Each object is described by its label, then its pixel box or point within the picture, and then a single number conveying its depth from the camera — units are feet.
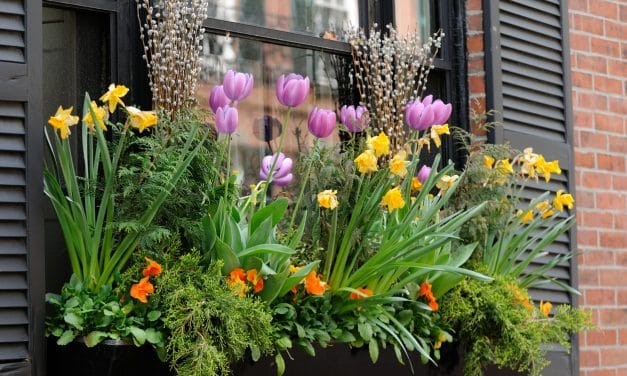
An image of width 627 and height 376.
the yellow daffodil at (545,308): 12.55
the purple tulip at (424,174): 12.21
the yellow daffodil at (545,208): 12.33
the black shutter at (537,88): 13.65
